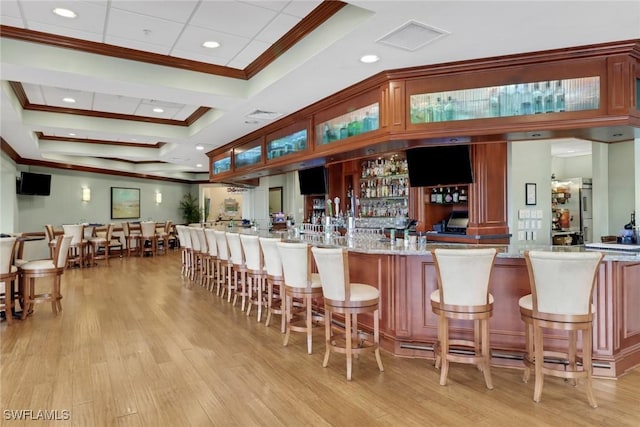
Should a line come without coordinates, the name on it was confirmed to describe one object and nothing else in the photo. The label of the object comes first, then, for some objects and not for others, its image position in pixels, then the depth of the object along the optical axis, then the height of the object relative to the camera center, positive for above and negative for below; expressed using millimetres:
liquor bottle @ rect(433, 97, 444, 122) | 3854 +982
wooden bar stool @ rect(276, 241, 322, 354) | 3723 -619
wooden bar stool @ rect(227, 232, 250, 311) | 5355 -647
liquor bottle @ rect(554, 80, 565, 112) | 3490 +1015
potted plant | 15281 +156
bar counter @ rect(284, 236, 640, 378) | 3234 -833
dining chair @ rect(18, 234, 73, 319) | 5066 -774
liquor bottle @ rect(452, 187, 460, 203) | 6625 +269
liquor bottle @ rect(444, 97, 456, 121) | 3816 +987
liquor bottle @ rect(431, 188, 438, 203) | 6867 +282
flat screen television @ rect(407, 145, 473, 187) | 6074 +719
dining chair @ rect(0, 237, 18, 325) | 4574 -693
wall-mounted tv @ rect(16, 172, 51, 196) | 10184 +806
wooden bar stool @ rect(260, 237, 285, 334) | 4359 -572
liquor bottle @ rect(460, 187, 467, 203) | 6562 +266
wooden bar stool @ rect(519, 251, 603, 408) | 2715 -628
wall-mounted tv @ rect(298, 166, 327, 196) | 8453 +694
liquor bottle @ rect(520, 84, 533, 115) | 3582 +1007
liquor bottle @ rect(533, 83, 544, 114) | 3551 +1003
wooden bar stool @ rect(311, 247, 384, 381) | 3248 -714
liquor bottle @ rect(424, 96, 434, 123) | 3891 +992
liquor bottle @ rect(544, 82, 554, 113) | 3521 +1000
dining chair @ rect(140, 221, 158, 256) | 11586 -646
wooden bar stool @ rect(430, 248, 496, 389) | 2939 -629
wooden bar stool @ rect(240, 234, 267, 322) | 4828 -605
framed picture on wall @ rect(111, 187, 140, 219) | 13328 +370
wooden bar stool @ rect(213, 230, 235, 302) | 5824 -697
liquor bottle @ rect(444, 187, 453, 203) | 6703 +256
